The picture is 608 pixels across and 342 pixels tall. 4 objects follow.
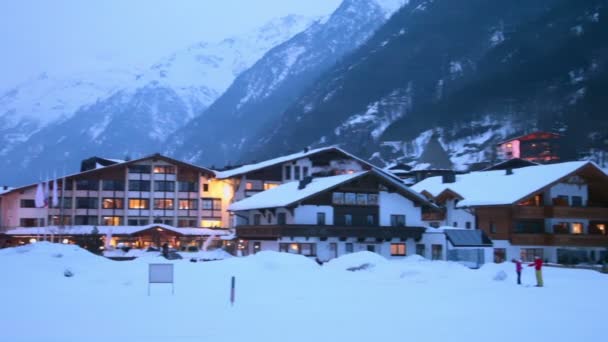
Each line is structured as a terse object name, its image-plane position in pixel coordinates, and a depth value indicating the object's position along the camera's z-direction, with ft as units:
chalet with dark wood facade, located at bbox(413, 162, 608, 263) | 213.46
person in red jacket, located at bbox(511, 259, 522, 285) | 117.29
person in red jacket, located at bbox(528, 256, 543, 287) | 113.19
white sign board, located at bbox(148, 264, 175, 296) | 90.79
